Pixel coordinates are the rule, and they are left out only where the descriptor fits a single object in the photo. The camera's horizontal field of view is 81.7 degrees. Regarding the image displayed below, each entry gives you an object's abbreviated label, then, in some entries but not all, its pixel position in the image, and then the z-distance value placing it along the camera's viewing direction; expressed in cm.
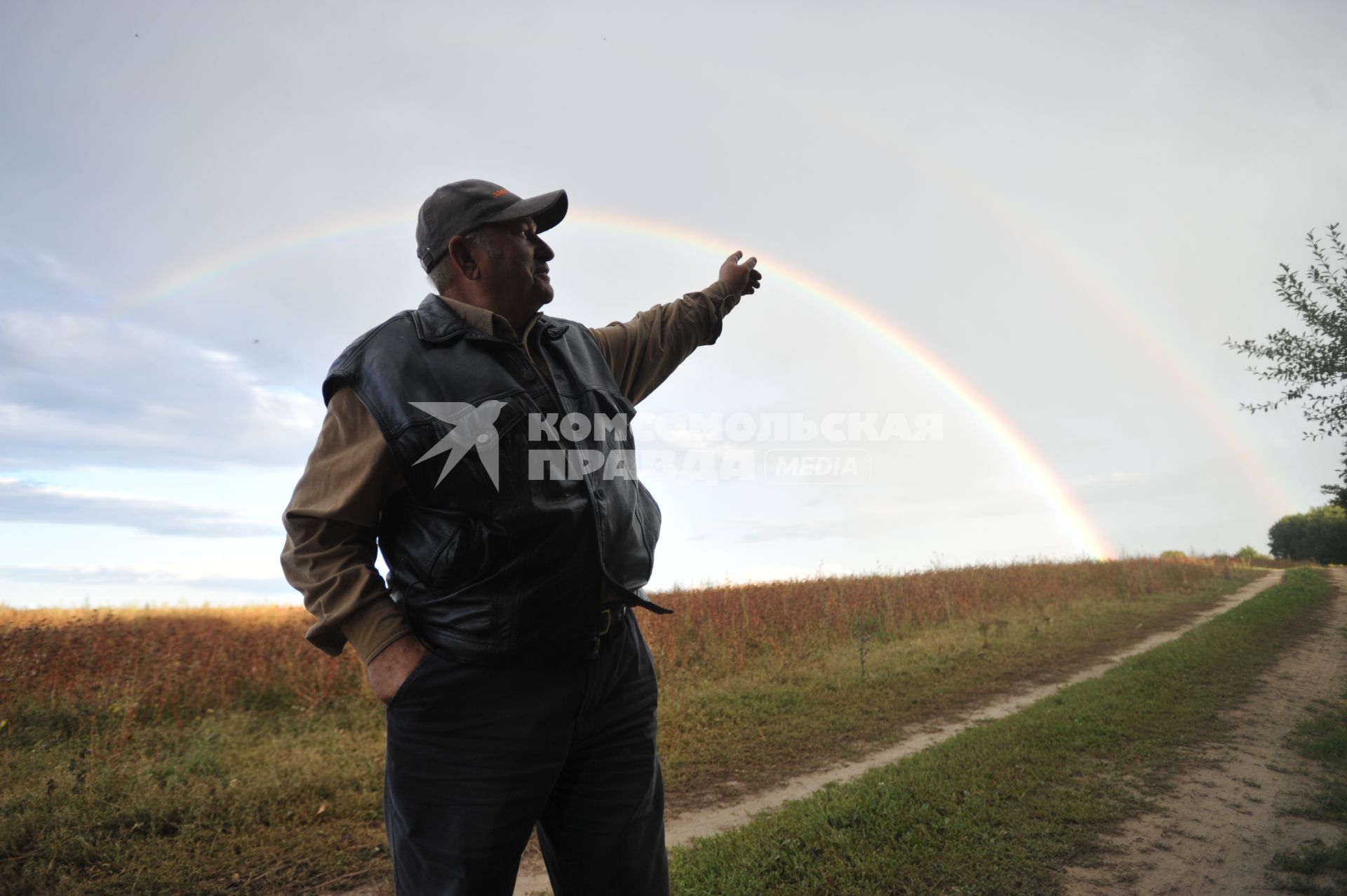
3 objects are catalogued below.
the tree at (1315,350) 866
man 182
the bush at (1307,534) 4128
